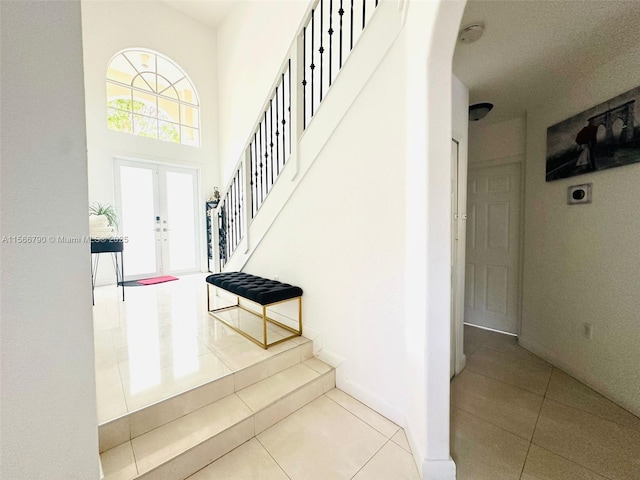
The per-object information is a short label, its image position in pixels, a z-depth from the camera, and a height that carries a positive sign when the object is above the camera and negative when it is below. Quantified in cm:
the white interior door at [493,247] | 293 -19
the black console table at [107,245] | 296 -12
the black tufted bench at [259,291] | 205 -50
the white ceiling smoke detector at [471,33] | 153 +124
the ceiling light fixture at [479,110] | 243 +119
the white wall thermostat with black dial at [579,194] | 208 +31
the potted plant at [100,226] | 296 +11
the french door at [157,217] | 433 +32
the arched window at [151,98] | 425 +249
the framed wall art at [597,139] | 177 +73
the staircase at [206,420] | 124 -108
